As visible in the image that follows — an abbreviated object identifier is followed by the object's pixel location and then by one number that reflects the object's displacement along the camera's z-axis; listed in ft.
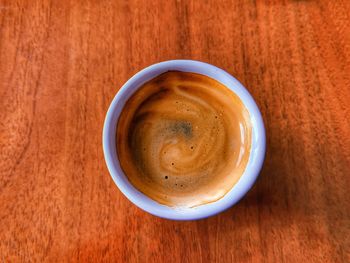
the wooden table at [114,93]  0.40
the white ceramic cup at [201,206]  0.35
